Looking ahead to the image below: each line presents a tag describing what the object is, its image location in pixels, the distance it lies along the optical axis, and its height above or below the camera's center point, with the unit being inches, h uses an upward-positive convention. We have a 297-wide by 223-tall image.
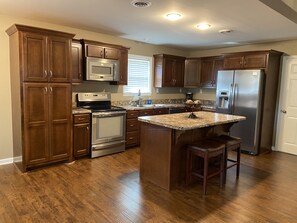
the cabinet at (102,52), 171.2 +27.6
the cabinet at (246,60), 184.9 +27.1
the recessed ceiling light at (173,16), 131.0 +43.7
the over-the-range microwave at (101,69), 172.3 +13.9
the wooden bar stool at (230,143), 131.4 -31.5
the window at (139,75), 219.1 +12.7
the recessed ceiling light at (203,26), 150.9 +44.0
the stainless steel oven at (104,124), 169.2 -29.2
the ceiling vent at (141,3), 112.6 +43.5
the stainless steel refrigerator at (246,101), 183.0 -8.6
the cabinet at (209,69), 231.3 +22.0
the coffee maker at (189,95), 267.3 -7.0
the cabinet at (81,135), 159.9 -35.8
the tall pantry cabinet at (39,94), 132.9 -5.8
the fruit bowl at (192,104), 137.4 -9.0
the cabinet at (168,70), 232.5 +20.2
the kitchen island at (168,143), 117.3 -30.3
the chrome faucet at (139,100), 225.0 -12.5
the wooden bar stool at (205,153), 116.0 -33.7
